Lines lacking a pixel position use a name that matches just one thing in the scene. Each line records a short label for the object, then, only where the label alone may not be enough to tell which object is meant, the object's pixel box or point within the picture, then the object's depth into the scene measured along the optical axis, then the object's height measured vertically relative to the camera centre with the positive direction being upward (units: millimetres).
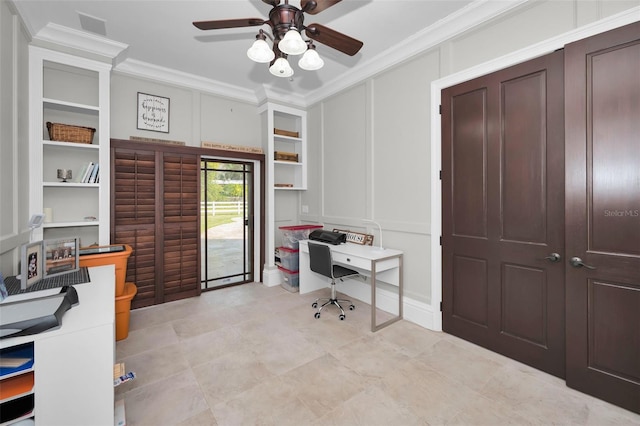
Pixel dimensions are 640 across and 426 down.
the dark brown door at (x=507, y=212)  2115 +9
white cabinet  1274 -790
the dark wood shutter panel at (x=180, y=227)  3578 -180
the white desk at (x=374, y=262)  2887 -548
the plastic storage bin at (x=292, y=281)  4098 -1024
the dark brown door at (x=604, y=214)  1766 -10
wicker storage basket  2811 +850
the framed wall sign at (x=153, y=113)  3584 +1349
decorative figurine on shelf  2883 +420
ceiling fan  1717 +1257
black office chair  3125 -652
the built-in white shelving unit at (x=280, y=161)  4332 +868
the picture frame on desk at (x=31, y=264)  1815 -351
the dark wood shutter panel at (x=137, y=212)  3242 +17
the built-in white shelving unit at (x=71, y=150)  2721 +710
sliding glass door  4137 -144
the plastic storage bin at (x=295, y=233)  4238 -321
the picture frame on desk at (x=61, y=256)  2082 -333
